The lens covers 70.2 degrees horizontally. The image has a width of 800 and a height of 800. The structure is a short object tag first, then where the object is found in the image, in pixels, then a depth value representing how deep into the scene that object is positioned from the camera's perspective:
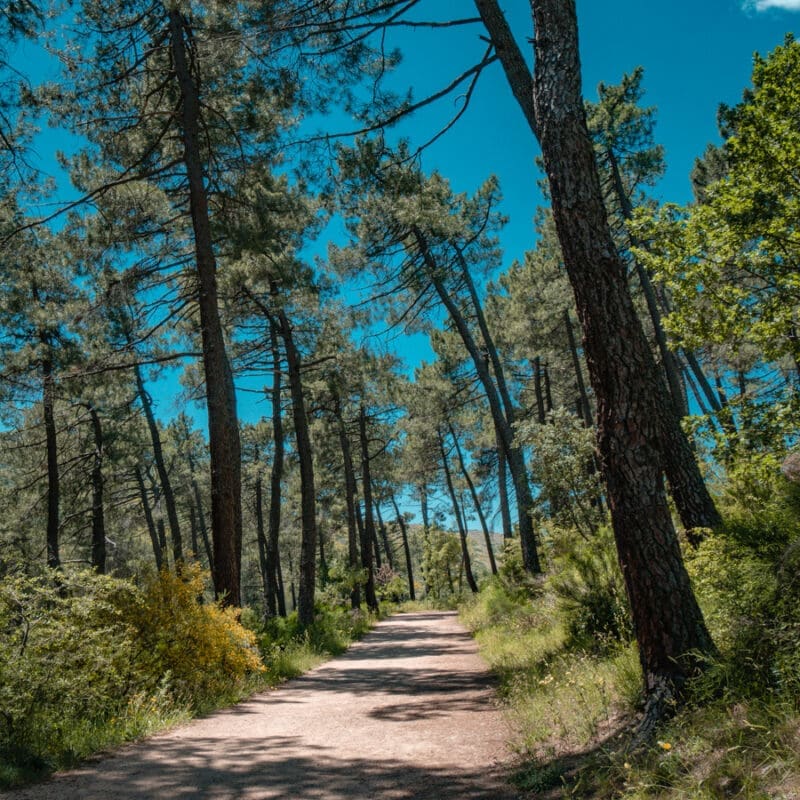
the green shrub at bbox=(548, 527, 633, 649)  6.14
